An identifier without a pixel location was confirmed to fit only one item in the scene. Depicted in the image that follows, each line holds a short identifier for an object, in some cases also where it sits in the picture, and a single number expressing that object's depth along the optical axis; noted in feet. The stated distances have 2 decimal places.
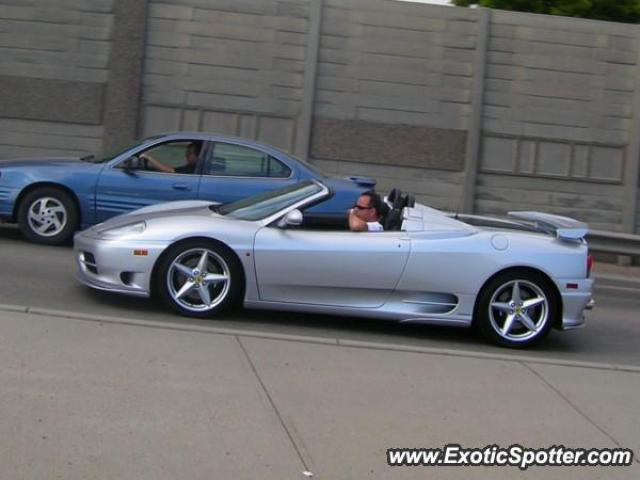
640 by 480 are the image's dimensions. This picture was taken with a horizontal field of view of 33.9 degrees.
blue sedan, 36.73
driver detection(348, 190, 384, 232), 27.78
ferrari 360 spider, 26.45
